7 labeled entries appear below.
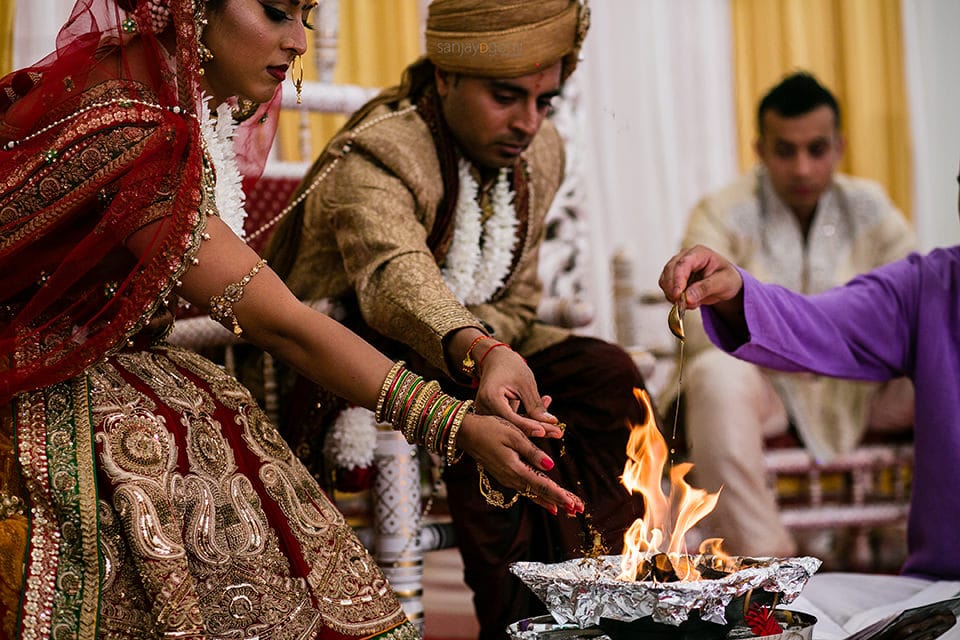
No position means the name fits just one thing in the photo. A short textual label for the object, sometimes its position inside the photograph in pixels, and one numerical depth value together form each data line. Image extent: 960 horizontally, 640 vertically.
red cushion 3.04
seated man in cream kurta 3.98
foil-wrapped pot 1.46
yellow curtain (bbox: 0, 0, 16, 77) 2.97
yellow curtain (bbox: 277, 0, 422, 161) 4.76
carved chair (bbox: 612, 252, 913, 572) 3.97
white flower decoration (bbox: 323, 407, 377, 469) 2.48
